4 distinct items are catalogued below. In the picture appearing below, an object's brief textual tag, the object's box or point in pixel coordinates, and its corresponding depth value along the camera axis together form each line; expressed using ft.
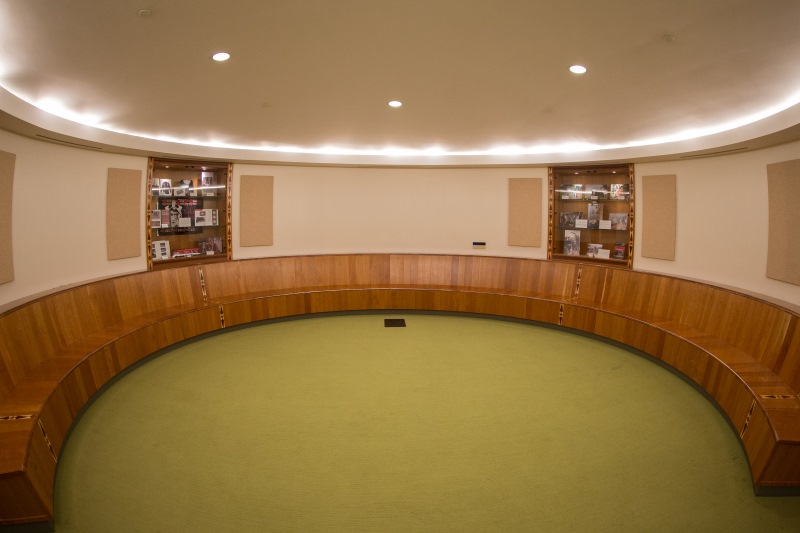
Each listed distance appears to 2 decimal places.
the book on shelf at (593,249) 22.33
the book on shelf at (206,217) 21.75
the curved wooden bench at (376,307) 8.74
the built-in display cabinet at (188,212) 20.01
